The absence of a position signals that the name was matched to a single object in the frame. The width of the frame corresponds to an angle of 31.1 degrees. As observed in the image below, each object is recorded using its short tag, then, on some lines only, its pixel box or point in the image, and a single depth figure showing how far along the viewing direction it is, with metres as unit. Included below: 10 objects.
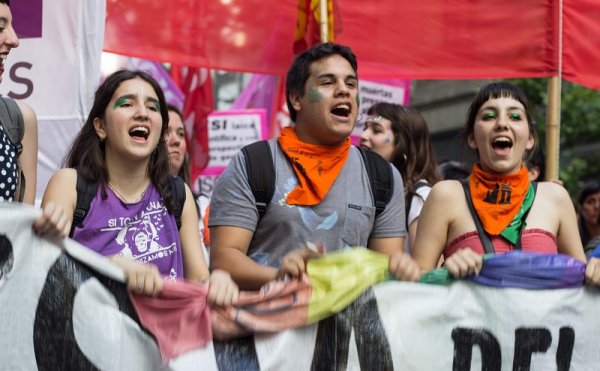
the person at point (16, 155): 3.82
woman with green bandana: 4.20
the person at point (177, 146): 5.99
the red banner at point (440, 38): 6.79
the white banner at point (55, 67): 5.46
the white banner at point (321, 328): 3.28
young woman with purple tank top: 3.92
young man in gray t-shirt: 4.15
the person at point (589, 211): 7.64
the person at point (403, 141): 5.80
